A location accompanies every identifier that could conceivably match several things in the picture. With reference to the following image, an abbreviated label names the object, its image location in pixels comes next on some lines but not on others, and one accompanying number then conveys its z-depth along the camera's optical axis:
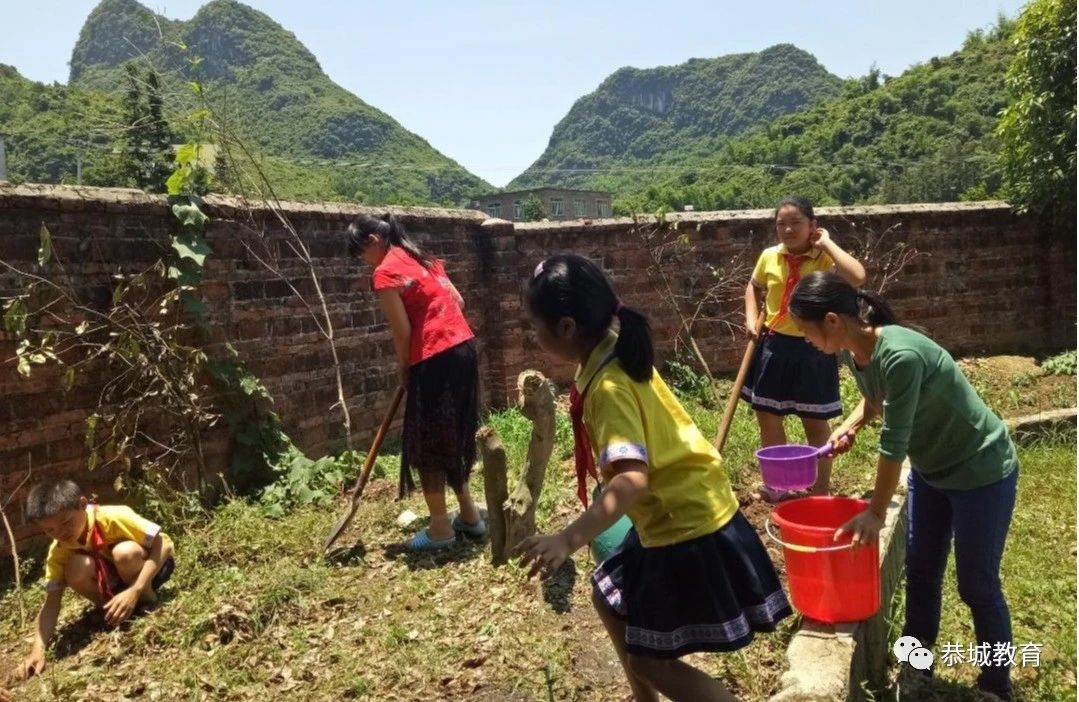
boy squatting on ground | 3.41
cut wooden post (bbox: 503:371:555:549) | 3.61
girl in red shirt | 3.97
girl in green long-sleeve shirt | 2.36
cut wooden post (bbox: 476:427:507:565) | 3.72
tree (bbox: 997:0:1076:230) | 7.96
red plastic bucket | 2.57
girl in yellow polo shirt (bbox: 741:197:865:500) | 4.04
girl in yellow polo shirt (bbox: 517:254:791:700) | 2.00
